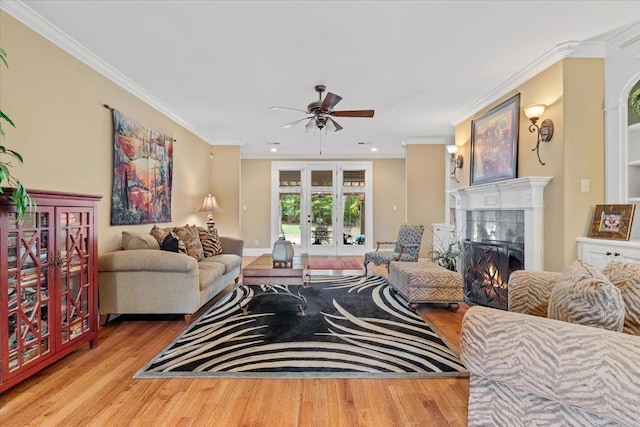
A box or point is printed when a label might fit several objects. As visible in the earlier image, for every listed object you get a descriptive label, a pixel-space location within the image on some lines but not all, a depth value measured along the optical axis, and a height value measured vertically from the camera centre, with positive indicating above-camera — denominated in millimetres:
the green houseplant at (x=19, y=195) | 1580 +87
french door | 7738 +188
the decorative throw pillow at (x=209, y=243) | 4572 -465
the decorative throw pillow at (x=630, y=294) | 1237 -327
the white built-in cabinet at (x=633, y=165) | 2799 +414
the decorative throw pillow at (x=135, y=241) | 3352 -316
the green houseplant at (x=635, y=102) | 2609 +923
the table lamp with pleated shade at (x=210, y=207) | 5703 +82
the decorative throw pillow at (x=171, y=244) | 3541 -367
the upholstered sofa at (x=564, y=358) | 957 -484
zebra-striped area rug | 2199 -1096
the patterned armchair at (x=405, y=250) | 4844 -597
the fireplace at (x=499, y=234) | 3143 -256
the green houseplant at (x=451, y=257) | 4715 -683
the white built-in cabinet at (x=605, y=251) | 2451 -324
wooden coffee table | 3293 -671
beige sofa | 3008 -690
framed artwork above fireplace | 3559 +845
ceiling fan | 3193 +1072
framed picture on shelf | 2611 -83
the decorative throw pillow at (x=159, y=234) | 3757 -270
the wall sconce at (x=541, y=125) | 3074 +870
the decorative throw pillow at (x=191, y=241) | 4109 -385
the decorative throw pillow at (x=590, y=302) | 1130 -333
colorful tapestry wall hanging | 3475 +474
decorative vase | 3615 -497
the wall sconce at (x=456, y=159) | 4968 +847
